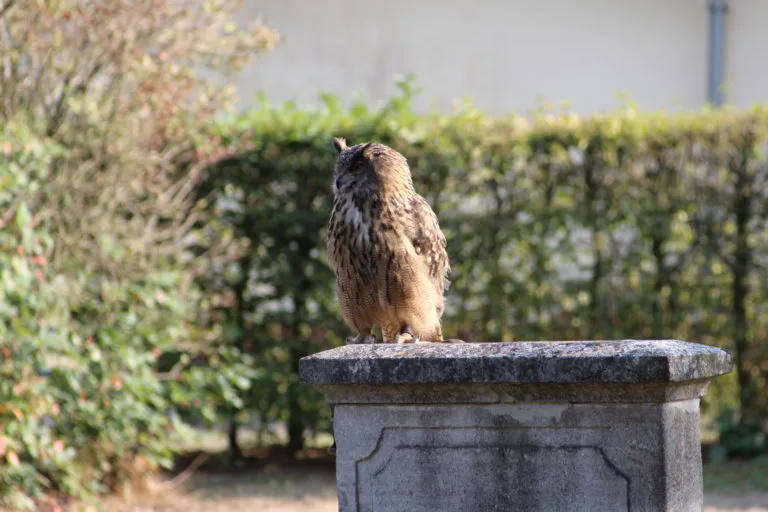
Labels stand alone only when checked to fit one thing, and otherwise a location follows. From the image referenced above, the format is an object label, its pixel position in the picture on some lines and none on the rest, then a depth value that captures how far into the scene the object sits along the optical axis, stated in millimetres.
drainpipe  28672
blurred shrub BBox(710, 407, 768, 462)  18078
